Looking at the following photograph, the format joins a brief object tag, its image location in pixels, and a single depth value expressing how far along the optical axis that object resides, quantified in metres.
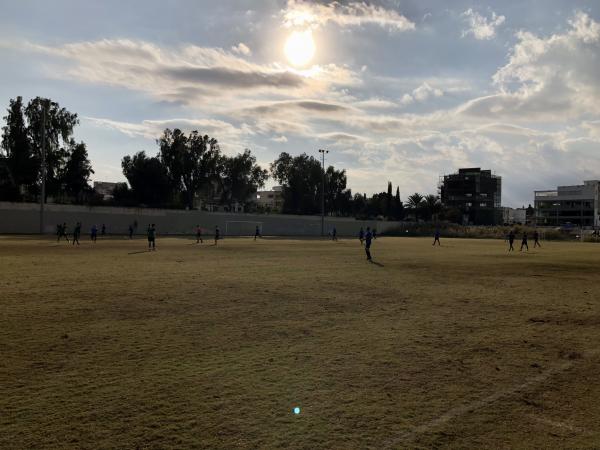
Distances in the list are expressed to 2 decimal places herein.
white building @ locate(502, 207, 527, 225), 179.75
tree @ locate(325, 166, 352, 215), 110.00
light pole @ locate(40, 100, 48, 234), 47.28
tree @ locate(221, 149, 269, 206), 93.94
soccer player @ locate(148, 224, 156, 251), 29.98
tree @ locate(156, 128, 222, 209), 83.62
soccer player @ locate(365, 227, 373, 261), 25.45
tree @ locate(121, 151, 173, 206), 78.38
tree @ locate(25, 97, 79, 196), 62.50
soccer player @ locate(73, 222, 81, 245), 34.72
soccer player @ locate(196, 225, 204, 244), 44.00
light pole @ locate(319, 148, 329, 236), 80.31
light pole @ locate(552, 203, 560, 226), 139.50
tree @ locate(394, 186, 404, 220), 126.31
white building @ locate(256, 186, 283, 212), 182.75
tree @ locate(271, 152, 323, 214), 105.06
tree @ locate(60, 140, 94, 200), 65.12
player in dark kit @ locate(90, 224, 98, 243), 39.78
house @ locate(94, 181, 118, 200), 163.40
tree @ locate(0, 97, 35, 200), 60.31
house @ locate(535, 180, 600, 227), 132.75
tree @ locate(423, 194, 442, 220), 113.62
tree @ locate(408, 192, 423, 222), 118.81
